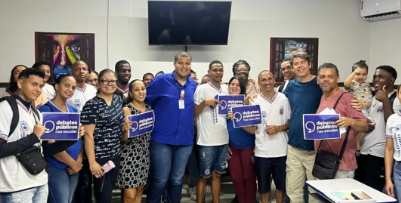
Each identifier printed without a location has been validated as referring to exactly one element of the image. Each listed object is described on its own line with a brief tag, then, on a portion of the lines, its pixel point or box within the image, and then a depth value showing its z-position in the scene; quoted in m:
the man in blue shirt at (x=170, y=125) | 3.24
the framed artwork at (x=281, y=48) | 6.86
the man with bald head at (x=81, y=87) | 3.44
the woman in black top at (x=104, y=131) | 2.73
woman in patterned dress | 3.06
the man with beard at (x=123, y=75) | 4.02
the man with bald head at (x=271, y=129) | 3.38
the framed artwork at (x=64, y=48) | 6.15
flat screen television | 6.19
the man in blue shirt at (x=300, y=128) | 3.09
